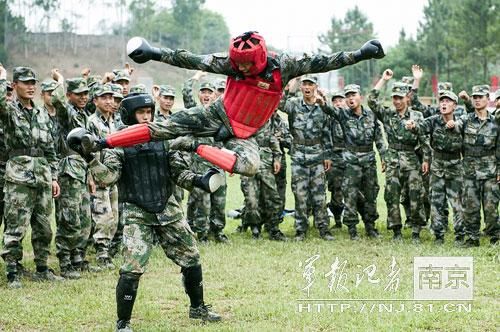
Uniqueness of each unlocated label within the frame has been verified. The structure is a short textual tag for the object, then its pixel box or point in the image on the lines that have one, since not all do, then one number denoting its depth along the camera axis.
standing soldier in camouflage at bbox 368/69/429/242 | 11.52
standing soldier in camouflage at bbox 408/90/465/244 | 11.00
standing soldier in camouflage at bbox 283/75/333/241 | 11.77
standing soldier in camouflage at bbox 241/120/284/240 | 12.06
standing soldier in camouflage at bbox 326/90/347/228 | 12.40
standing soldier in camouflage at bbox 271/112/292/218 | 12.63
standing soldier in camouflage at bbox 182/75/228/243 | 11.53
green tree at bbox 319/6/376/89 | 58.97
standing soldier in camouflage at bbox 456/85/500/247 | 10.62
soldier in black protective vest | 6.74
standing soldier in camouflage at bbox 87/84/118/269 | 9.87
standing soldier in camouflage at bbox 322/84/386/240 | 11.79
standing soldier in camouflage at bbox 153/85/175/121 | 11.26
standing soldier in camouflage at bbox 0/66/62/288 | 8.81
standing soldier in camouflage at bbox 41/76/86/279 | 9.41
